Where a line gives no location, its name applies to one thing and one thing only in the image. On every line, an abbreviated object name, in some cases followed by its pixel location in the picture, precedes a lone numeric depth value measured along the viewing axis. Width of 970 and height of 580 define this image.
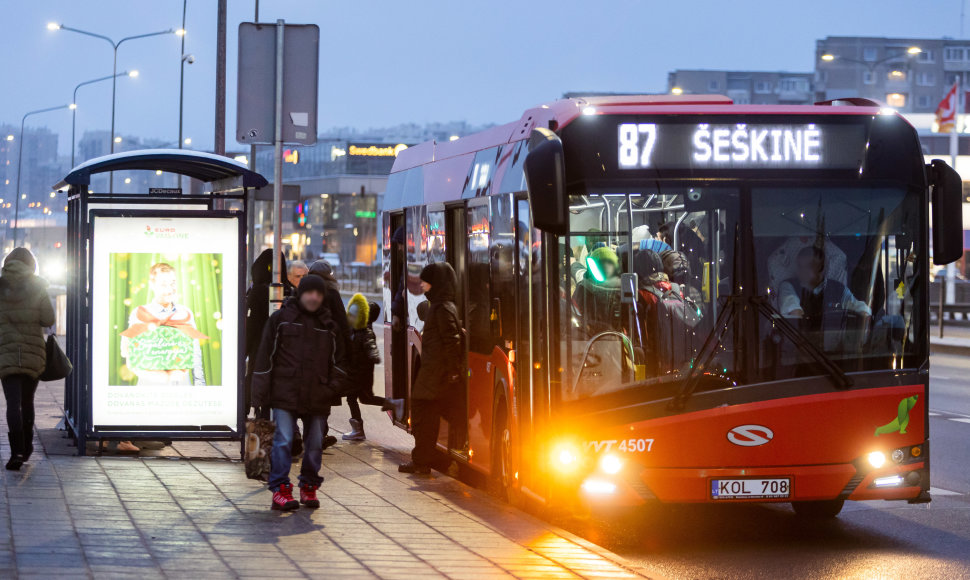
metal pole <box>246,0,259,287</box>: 22.10
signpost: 15.34
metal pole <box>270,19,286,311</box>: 15.35
